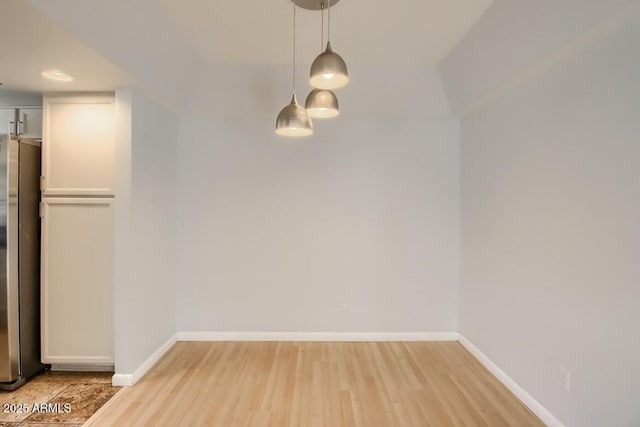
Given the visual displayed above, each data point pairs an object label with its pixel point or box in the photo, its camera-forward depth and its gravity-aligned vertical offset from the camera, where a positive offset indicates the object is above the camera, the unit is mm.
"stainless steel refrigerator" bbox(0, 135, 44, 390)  2518 -336
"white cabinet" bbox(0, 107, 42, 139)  2918 +840
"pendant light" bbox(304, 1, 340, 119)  2031 +713
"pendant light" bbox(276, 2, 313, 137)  2076 +615
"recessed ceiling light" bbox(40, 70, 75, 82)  2320 +1017
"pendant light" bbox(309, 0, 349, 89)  1677 +759
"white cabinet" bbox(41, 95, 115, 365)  2707 +3
